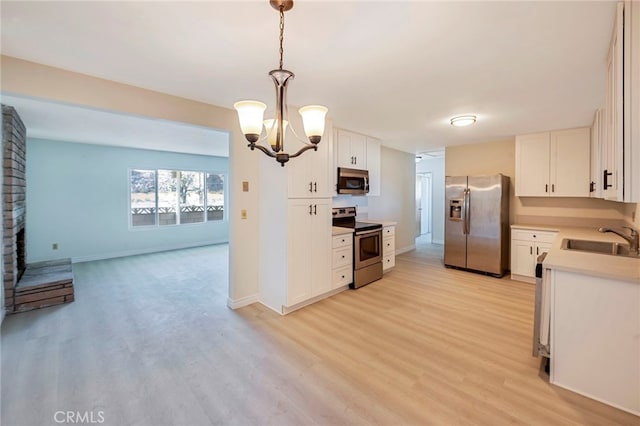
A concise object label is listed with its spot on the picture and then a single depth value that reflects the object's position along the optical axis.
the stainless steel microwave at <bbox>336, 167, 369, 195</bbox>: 4.32
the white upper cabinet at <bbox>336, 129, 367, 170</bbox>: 4.36
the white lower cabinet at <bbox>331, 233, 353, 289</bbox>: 3.74
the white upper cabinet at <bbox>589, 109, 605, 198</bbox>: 2.86
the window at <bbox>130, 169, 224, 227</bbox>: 6.42
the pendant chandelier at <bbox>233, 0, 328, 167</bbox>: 1.67
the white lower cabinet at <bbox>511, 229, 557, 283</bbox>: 4.15
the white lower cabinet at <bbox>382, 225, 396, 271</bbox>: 4.70
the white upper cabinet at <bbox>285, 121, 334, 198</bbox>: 3.21
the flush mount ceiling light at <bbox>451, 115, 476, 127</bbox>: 3.58
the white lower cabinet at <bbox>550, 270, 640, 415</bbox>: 1.74
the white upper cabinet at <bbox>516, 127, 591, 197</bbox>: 4.08
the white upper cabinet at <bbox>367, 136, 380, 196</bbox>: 4.96
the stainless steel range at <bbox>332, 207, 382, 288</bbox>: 4.02
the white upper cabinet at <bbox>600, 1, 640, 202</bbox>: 1.36
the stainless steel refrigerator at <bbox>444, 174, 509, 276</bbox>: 4.52
